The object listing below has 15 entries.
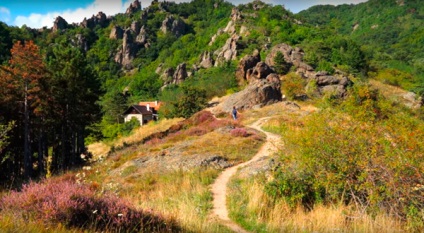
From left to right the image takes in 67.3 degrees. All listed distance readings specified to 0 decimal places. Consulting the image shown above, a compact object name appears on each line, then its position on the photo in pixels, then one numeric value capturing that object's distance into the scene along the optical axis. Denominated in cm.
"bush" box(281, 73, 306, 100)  4822
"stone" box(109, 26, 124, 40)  15912
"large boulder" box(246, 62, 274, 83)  5750
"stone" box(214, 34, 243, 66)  9506
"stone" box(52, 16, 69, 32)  16350
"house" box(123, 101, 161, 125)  7696
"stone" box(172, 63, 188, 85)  10110
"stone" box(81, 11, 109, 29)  17612
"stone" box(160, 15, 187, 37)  17212
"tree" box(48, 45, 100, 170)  2956
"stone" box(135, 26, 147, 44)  15550
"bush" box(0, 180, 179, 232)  508
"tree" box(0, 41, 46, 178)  2484
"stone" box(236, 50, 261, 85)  6172
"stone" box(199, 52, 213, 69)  10326
